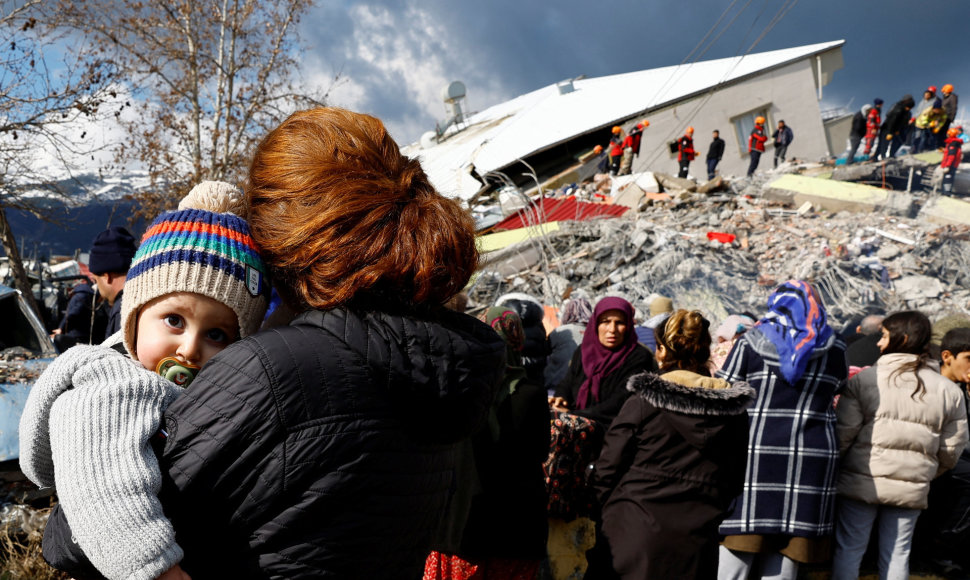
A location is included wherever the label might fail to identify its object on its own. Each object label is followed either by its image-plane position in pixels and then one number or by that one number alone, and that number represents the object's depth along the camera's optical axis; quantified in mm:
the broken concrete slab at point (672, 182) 15291
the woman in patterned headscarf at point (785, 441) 3213
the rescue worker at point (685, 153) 18922
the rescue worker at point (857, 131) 19456
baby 897
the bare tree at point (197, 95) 13070
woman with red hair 980
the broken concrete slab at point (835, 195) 12734
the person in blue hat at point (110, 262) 3645
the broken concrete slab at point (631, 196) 14445
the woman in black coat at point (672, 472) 2904
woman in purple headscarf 4172
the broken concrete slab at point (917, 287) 9578
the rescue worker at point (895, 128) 18234
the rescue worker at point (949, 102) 17792
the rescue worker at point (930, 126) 18328
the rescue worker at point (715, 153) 20141
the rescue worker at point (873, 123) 19462
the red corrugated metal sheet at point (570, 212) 13883
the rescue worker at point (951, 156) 14758
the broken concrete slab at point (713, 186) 14391
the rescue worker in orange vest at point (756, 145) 20188
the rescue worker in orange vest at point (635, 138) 19656
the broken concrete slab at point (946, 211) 11828
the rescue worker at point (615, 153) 19750
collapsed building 9680
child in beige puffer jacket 3469
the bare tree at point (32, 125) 6594
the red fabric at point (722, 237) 11531
